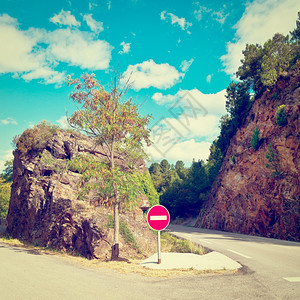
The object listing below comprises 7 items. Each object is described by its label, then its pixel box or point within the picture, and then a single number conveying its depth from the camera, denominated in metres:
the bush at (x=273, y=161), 20.00
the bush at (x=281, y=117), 20.43
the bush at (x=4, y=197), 42.22
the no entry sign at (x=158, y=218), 7.39
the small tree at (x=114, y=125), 9.26
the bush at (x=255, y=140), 24.33
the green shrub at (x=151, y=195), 18.11
